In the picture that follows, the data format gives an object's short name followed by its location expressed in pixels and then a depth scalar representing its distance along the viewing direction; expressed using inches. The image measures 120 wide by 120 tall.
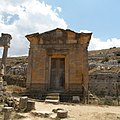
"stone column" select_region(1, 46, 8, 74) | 580.8
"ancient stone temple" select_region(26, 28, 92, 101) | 661.9
